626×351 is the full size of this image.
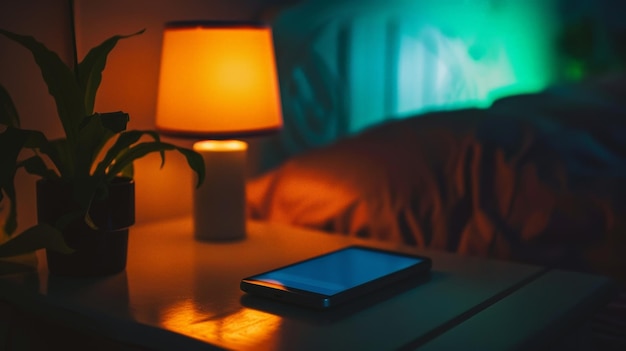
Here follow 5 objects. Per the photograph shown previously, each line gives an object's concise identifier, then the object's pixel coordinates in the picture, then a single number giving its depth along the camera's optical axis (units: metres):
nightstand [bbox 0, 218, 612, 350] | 0.71
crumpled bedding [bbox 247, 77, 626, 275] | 1.01
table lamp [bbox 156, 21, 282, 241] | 1.12
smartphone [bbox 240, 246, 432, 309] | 0.80
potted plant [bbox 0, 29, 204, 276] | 0.86
